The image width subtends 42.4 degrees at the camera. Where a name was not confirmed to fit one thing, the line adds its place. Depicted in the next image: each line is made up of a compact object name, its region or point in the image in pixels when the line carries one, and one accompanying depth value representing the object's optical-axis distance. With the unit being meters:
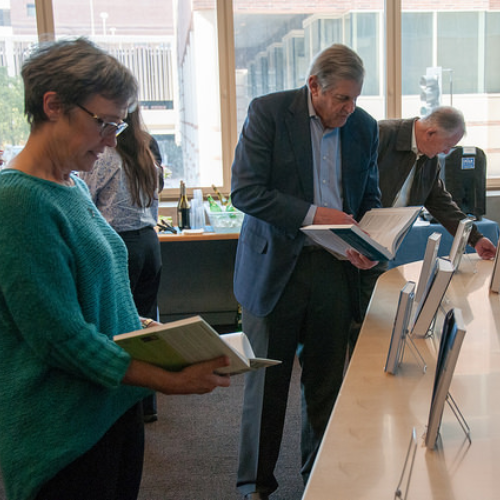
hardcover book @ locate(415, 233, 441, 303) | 1.99
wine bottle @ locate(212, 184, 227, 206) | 4.71
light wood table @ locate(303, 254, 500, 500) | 1.08
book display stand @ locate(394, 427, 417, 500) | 1.05
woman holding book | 1.07
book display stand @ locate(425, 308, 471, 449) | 1.13
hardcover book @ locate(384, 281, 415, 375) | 1.60
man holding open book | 2.10
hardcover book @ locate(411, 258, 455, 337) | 1.76
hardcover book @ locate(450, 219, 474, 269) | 2.49
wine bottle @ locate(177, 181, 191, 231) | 4.47
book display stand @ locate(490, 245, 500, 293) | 2.48
